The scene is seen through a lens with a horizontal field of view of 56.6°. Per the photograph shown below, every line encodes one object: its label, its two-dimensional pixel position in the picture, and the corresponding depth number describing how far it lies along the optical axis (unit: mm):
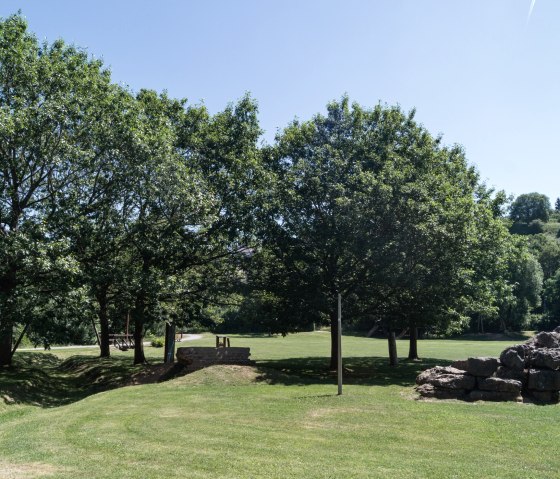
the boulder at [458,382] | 16766
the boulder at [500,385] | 16156
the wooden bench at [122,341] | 45375
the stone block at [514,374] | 16703
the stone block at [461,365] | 17906
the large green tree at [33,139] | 19938
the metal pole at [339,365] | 17203
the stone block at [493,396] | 16125
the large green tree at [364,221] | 23938
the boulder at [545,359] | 16484
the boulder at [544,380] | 16078
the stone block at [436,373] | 17509
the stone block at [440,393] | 16719
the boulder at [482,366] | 16812
